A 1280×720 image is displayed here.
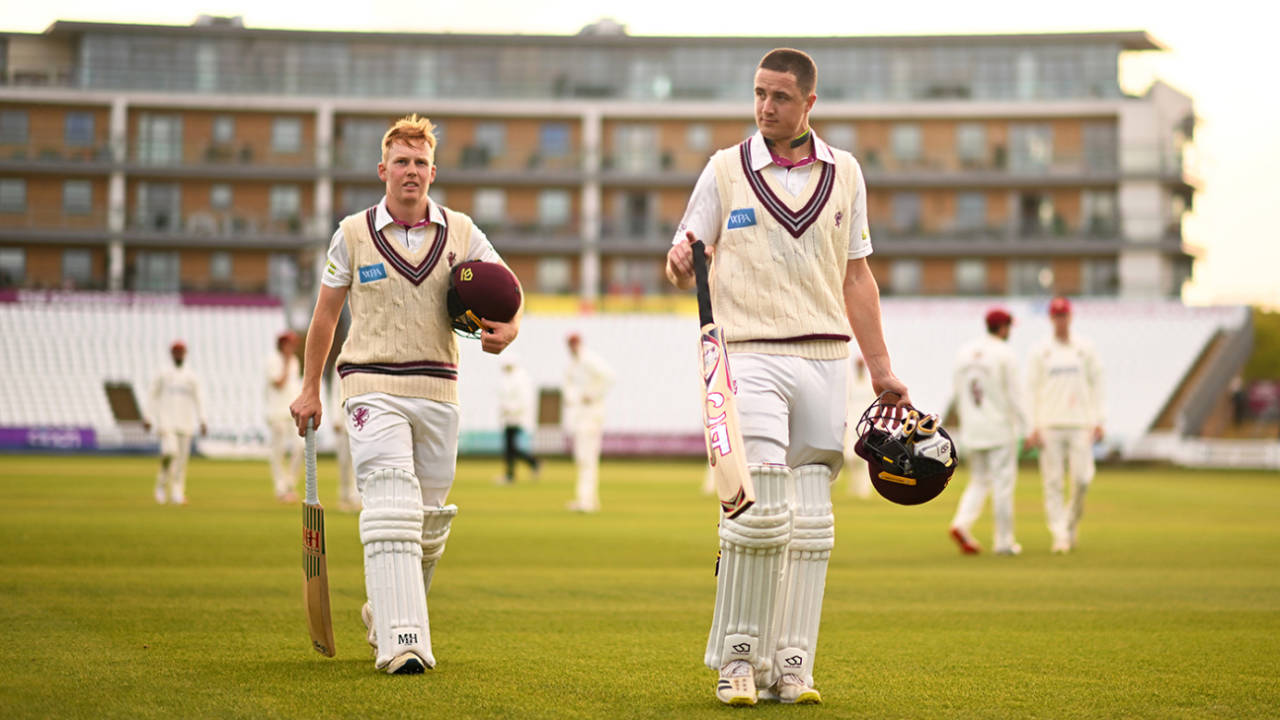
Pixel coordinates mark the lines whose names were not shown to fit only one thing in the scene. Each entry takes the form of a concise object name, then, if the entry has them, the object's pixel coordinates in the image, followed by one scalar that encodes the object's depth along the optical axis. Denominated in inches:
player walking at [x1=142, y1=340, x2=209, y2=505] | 867.4
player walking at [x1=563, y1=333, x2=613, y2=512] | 852.6
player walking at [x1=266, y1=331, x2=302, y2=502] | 904.9
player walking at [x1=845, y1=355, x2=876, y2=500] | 1061.2
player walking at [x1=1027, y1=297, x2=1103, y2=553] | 631.2
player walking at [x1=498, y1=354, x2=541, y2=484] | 1190.3
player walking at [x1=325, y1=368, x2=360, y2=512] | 781.3
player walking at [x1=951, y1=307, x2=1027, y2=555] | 613.0
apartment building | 2728.8
